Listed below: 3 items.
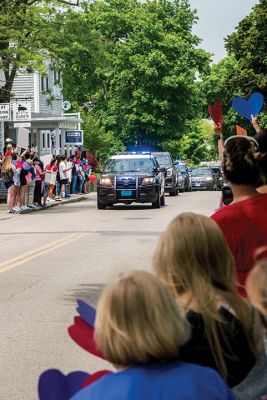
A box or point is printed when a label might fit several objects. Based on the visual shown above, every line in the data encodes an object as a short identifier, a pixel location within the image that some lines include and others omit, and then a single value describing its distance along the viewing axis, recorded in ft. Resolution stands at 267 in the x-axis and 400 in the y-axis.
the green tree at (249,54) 201.05
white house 185.57
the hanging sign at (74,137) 173.27
